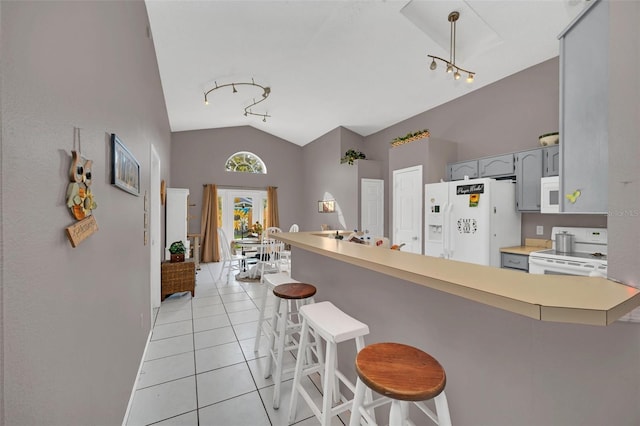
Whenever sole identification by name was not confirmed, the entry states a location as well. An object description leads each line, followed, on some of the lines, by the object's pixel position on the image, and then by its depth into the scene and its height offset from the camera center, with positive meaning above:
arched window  7.45 +1.43
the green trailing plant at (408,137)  4.43 +1.35
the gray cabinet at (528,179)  3.24 +0.43
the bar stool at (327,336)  1.25 -0.62
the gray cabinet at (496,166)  3.52 +0.65
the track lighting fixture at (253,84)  4.24 +2.12
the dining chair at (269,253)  5.02 -0.83
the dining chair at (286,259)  5.63 -1.09
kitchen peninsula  0.78 -0.46
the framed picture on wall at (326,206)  6.85 +0.17
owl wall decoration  0.91 +0.09
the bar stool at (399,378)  0.84 -0.56
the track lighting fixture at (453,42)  2.99 +2.19
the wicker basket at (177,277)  3.86 -0.98
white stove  2.58 -0.47
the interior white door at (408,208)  4.38 +0.08
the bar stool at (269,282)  2.22 -0.60
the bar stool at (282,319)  1.78 -0.78
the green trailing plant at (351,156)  6.04 +1.32
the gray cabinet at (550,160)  3.06 +0.62
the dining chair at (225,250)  5.08 -0.74
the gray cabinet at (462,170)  3.94 +0.67
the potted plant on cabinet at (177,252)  3.98 -0.61
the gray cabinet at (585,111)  1.41 +0.60
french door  7.38 +0.07
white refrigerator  3.33 -0.10
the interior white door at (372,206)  5.93 +0.14
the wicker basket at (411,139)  4.32 +1.29
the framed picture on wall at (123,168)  1.40 +0.28
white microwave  2.92 +0.21
